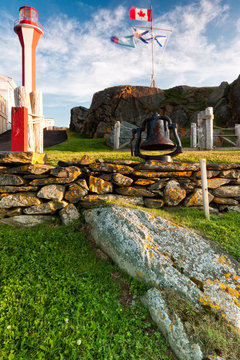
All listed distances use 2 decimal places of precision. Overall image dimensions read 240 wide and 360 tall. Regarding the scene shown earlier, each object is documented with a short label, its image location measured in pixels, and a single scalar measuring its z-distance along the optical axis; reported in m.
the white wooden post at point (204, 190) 5.45
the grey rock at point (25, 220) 4.96
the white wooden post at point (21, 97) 6.03
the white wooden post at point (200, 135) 12.48
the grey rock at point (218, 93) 19.84
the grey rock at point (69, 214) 5.04
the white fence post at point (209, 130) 12.17
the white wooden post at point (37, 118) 6.32
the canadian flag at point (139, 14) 21.16
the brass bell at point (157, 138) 5.66
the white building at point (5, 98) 24.08
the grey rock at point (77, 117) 23.62
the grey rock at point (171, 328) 2.57
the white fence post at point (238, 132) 12.73
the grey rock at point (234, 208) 6.03
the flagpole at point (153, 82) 24.20
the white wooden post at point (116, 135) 12.92
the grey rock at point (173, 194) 5.78
